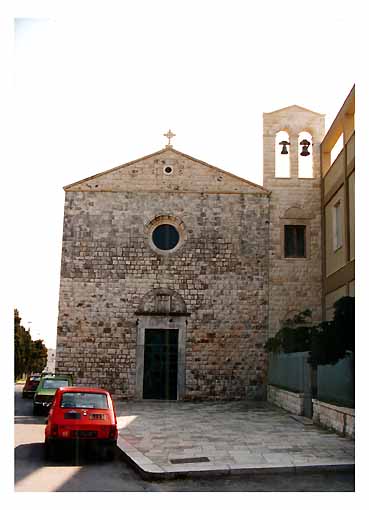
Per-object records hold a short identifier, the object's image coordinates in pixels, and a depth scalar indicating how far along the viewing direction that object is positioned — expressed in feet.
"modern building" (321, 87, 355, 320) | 43.19
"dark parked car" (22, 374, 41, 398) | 59.21
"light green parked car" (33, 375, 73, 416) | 41.93
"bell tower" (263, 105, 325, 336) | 54.19
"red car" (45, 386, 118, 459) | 25.71
